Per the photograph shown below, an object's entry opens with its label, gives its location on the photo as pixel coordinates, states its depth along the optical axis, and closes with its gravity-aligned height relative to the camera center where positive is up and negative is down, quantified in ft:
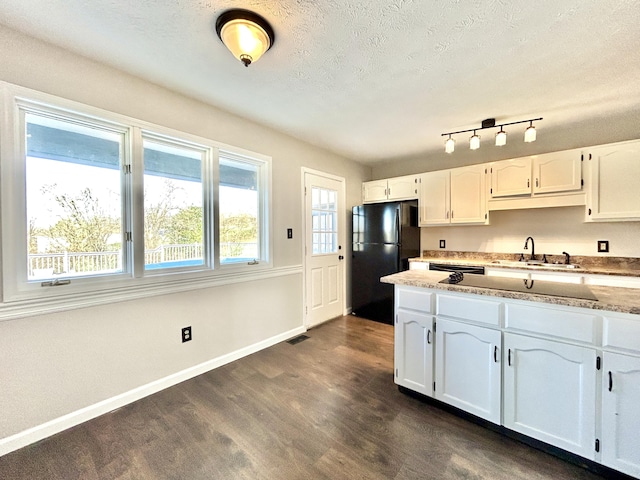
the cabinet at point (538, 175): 9.11 +2.20
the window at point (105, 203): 5.18 +0.85
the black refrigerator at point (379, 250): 11.59 -0.62
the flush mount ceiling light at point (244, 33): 4.54 +3.63
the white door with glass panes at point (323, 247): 11.25 -0.49
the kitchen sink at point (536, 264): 9.09 -1.07
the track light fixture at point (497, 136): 7.80 +3.03
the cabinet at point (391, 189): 12.46 +2.33
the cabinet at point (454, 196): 10.83 +1.69
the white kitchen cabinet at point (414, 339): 6.07 -2.44
